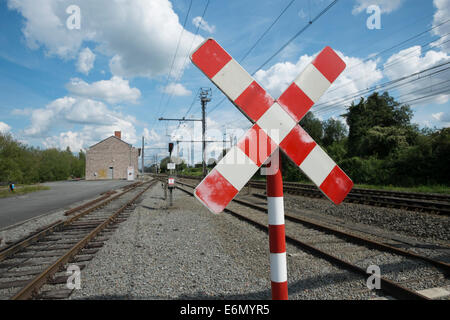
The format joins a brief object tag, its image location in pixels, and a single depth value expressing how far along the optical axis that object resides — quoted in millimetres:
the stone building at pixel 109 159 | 54938
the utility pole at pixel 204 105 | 24244
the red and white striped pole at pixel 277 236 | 1425
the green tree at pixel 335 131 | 52562
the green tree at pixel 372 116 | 34281
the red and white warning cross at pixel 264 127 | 1264
